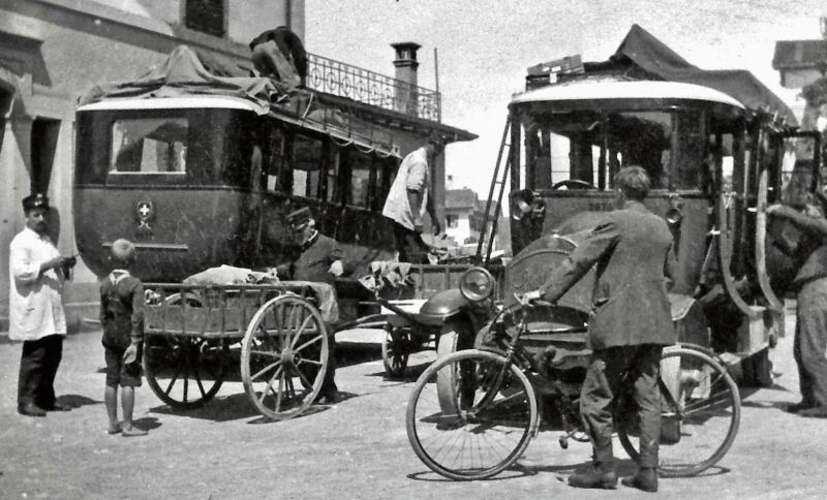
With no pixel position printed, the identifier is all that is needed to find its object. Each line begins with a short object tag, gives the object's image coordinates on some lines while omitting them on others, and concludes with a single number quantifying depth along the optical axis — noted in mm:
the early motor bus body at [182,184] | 10094
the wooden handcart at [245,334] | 7777
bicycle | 6117
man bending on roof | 12008
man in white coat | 8336
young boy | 7465
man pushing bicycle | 5801
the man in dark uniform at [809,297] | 8570
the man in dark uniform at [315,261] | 9031
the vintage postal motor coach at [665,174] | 8492
